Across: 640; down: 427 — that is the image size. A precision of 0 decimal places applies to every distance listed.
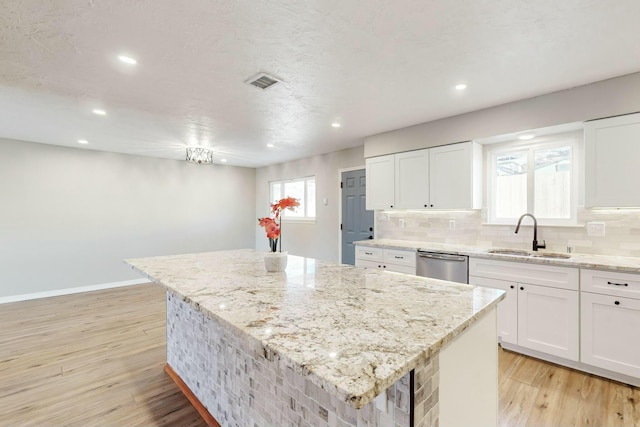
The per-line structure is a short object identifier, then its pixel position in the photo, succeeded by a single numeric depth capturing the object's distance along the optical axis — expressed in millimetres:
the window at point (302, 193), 5836
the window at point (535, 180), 2926
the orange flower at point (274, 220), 1823
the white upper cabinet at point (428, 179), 3240
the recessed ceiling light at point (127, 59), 2057
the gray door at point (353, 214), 4719
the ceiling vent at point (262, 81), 2337
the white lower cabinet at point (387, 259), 3408
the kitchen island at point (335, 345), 795
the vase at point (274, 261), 1904
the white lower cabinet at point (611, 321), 2139
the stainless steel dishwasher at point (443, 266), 2969
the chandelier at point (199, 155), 4180
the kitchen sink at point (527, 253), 2769
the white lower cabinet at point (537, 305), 2395
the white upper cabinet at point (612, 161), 2322
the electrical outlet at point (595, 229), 2659
